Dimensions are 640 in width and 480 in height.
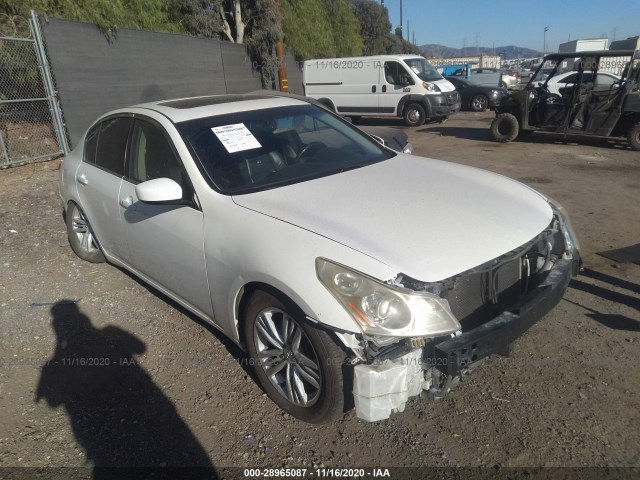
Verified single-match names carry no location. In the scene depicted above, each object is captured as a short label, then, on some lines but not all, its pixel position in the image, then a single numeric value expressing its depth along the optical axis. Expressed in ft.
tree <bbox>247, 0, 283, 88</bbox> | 60.85
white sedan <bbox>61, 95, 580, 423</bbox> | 7.25
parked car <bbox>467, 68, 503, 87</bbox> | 72.95
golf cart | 31.73
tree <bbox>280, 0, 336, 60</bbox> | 71.97
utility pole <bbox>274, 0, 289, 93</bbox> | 51.75
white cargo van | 47.47
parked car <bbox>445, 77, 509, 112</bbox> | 61.11
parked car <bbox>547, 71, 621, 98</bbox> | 33.09
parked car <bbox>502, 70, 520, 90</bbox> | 92.87
